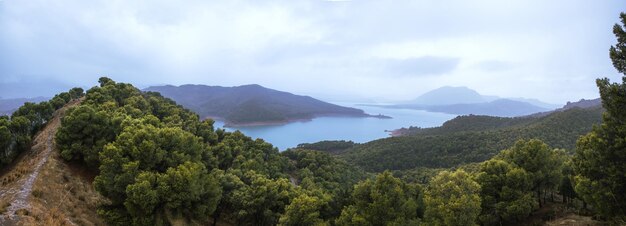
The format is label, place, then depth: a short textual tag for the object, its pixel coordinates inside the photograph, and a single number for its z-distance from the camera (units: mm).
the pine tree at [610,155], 14547
